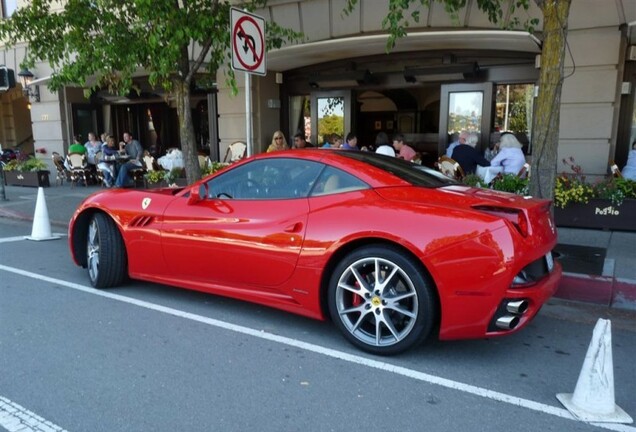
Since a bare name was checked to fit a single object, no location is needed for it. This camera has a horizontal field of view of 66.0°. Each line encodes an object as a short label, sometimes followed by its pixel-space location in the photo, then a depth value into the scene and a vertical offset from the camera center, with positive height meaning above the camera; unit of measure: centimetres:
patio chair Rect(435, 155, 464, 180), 853 -65
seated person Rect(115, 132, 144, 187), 1286 -82
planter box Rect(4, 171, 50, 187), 1423 -142
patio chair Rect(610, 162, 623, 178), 815 -68
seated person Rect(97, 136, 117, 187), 1360 -97
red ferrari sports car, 320 -84
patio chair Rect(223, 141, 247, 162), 1221 -52
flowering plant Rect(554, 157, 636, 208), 725 -88
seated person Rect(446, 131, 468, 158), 916 -21
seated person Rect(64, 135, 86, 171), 1413 -58
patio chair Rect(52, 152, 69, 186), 1467 -113
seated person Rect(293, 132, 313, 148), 997 -20
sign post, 572 +102
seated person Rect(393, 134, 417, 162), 924 -35
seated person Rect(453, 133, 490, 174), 874 -48
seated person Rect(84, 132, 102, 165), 1488 -55
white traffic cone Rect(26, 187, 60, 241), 781 -149
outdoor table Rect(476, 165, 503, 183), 838 -71
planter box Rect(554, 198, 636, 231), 724 -126
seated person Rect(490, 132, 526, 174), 828 -43
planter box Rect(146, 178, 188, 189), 1166 -128
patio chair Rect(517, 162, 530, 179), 825 -69
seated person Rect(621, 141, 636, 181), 826 -62
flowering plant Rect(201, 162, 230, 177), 1111 -86
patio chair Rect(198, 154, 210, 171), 1171 -78
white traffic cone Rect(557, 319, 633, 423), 274 -143
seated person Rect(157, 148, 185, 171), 1235 -77
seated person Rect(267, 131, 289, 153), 930 -20
